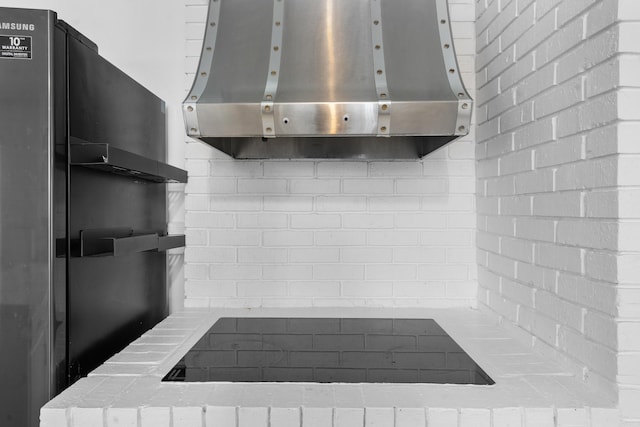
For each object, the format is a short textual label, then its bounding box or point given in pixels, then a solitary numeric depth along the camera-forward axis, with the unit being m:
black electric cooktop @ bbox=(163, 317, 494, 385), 1.18
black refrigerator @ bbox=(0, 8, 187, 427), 1.08
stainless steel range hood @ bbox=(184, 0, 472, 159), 1.33
